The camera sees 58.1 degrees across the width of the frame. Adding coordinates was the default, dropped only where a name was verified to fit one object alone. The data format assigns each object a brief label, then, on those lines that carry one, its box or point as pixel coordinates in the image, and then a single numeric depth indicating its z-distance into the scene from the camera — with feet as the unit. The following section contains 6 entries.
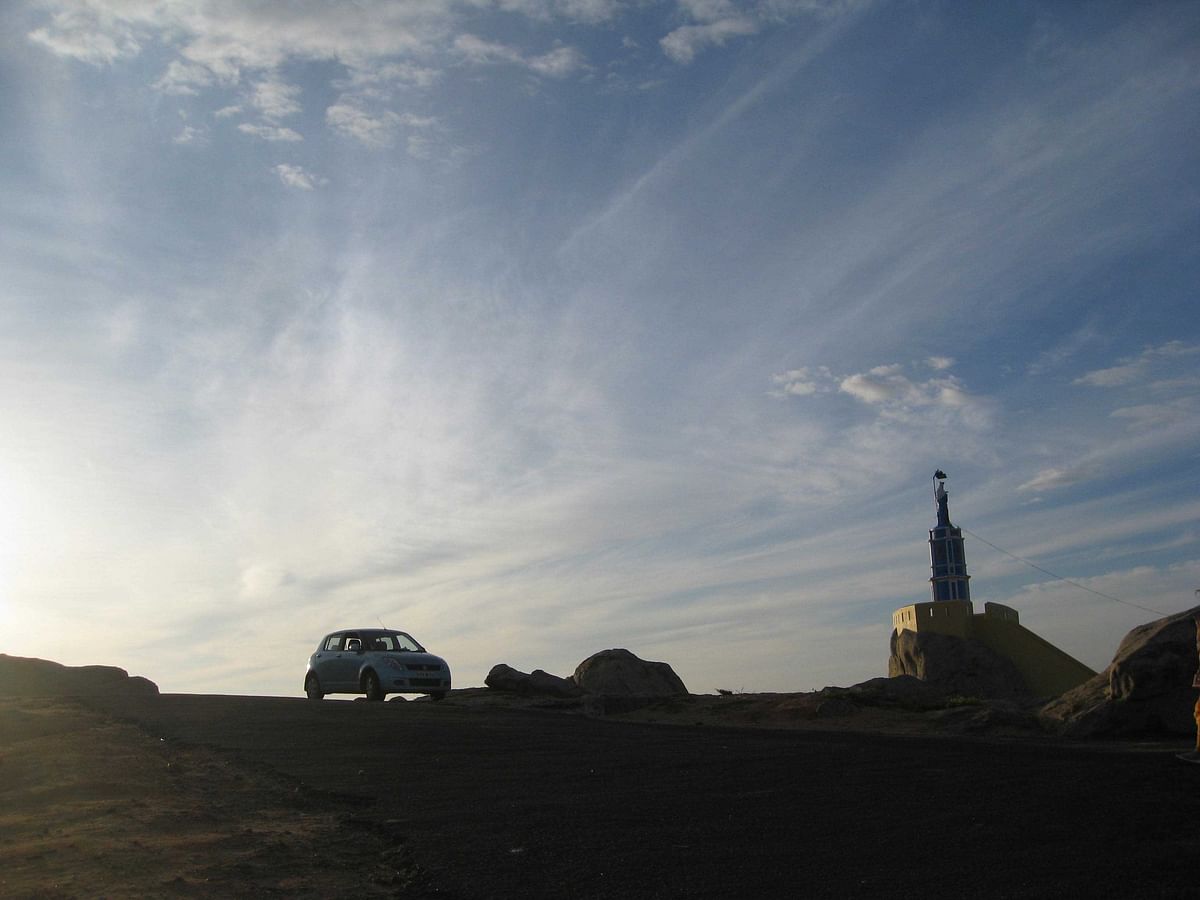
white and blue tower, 135.95
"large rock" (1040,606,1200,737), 45.73
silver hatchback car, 69.31
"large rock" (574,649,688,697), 88.38
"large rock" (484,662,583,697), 79.10
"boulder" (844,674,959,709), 62.85
